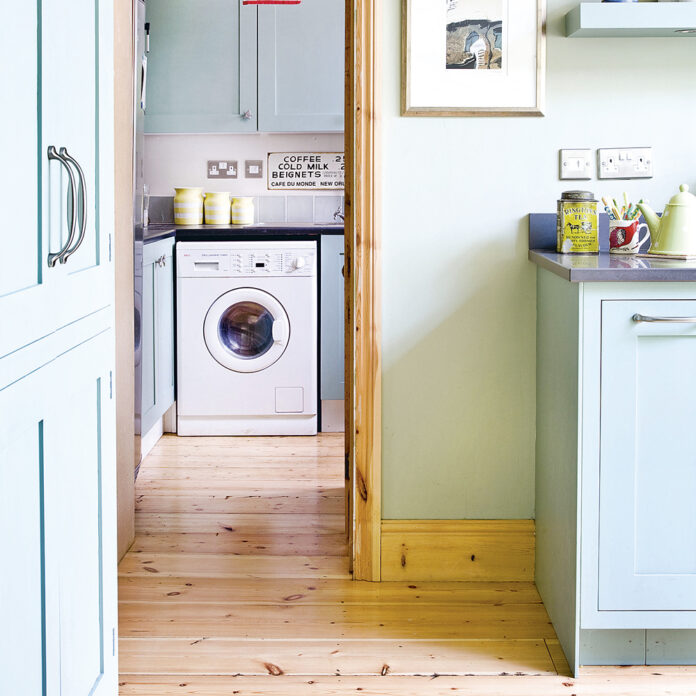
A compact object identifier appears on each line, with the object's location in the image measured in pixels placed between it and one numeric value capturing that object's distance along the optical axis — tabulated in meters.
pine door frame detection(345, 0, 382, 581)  2.65
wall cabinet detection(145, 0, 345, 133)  4.71
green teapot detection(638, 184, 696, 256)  2.42
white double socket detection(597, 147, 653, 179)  2.70
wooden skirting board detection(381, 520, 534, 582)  2.76
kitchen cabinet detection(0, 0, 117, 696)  1.27
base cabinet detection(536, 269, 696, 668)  2.12
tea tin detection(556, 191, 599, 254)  2.54
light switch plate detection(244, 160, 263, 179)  5.14
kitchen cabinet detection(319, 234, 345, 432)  4.54
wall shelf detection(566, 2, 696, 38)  2.49
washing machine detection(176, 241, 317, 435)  4.48
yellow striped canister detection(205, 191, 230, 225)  4.94
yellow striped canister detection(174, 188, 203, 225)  4.90
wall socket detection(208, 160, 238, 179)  5.14
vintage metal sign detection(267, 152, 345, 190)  5.11
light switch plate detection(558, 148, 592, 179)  2.70
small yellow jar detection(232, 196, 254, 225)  4.99
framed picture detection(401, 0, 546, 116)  2.63
